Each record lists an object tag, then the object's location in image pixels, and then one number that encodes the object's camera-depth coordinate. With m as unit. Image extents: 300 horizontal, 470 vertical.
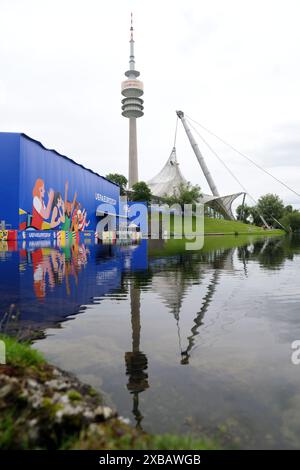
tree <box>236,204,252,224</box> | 142.61
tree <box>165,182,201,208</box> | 104.44
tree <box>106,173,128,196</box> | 113.56
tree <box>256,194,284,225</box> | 137.00
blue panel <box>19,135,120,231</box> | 37.97
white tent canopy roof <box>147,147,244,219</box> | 123.96
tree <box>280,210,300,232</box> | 129.38
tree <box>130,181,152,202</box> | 94.69
